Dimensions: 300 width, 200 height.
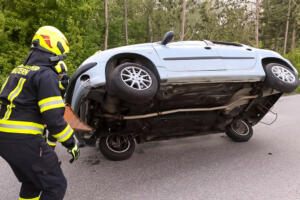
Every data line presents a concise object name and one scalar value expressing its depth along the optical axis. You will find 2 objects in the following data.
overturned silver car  2.67
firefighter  1.75
